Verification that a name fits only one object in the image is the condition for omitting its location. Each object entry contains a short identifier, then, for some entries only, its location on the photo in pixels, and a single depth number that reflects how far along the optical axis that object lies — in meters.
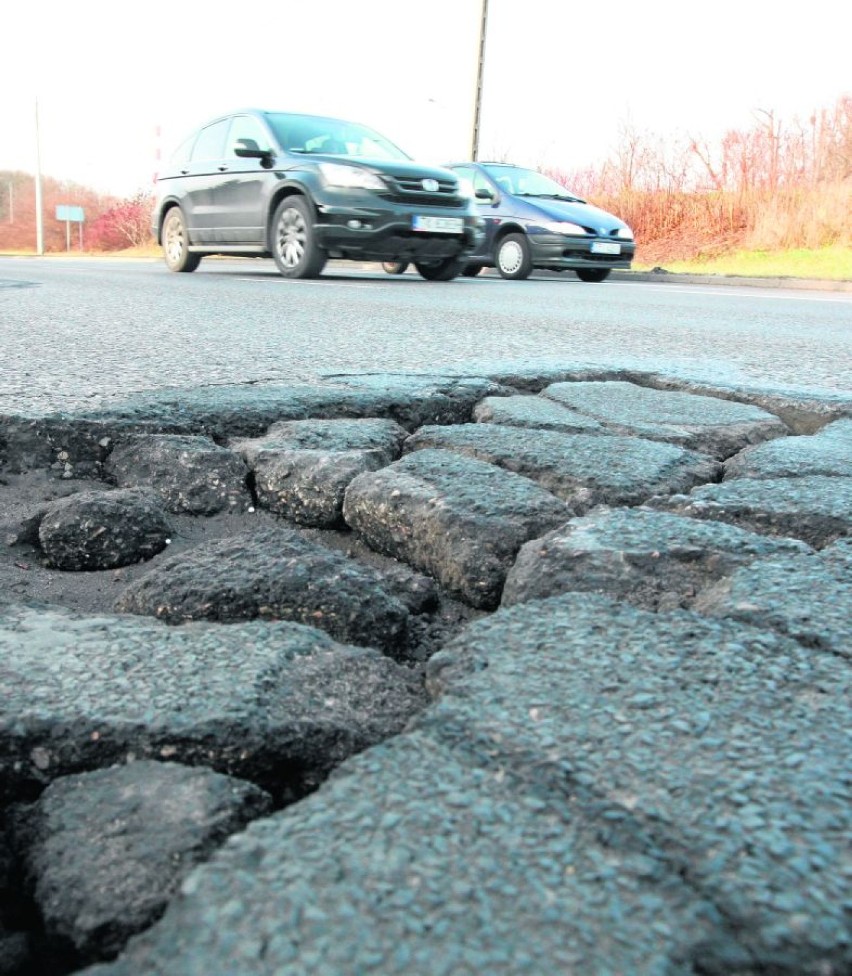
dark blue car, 11.35
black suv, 8.34
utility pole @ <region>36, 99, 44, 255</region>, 39.72
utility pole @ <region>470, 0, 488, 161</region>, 18.20
